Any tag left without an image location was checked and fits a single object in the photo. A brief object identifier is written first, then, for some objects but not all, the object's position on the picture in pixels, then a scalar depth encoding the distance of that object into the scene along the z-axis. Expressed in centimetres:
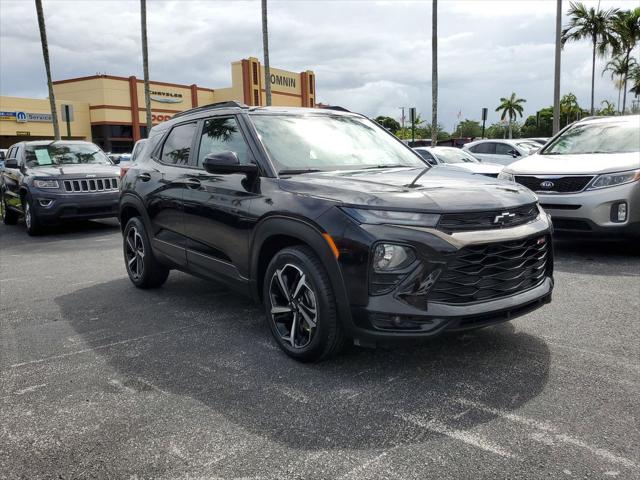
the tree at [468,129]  11542
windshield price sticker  1164
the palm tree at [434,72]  2491
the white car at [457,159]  1242
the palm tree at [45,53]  2086
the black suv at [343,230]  337
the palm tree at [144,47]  2589
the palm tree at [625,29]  3291
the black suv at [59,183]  1079
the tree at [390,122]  10154
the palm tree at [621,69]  3744
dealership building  4228
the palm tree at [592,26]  3219
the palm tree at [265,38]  2425
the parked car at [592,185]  703
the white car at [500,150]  1759
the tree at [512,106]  10444
